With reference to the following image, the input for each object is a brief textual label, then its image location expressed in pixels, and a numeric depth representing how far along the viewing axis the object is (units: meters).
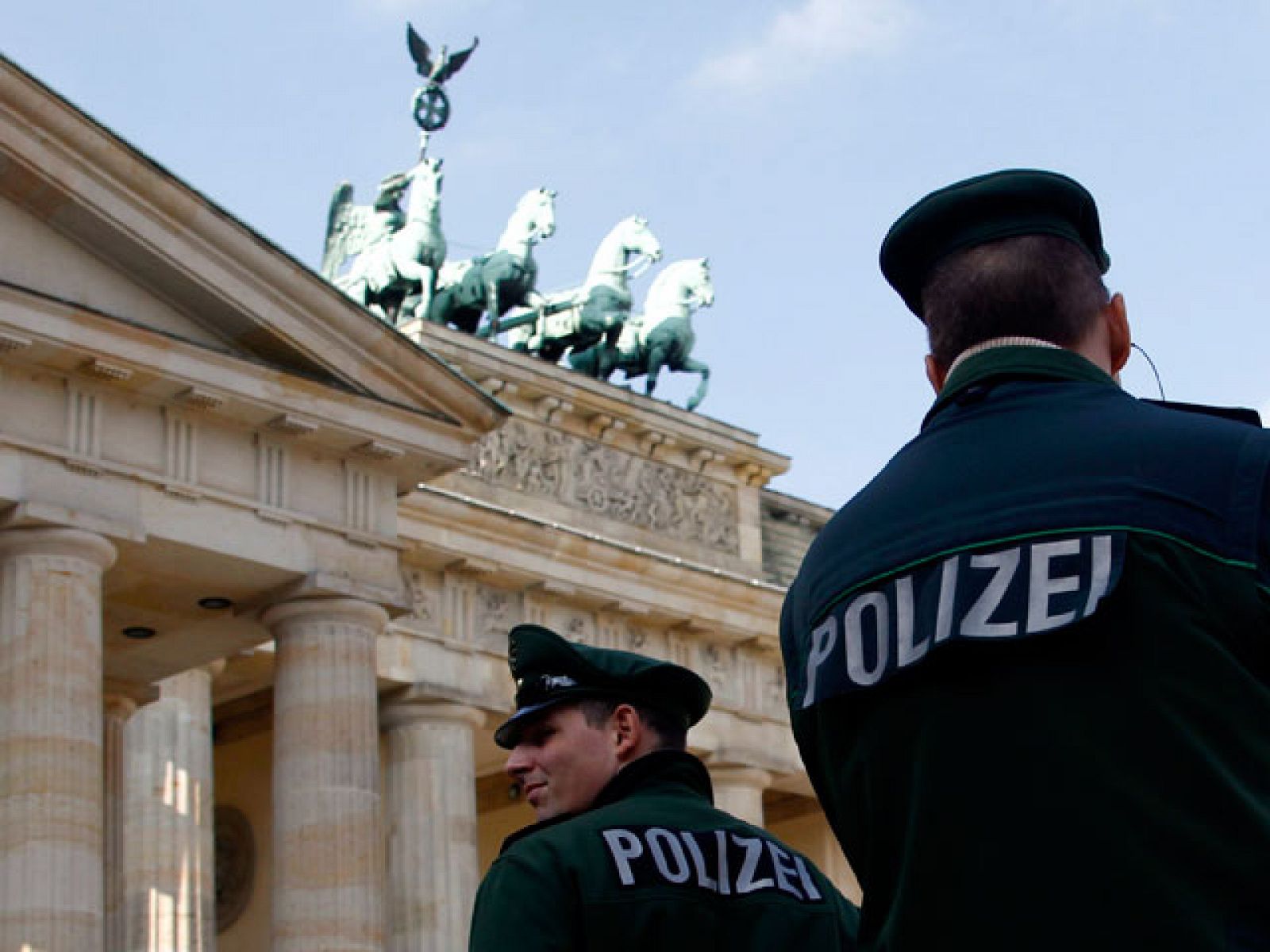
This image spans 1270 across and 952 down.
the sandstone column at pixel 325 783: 22.64
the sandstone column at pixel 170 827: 29.86
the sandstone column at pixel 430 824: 32.72
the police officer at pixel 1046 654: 2.86
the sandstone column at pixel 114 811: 23.88
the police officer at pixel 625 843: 4.72
